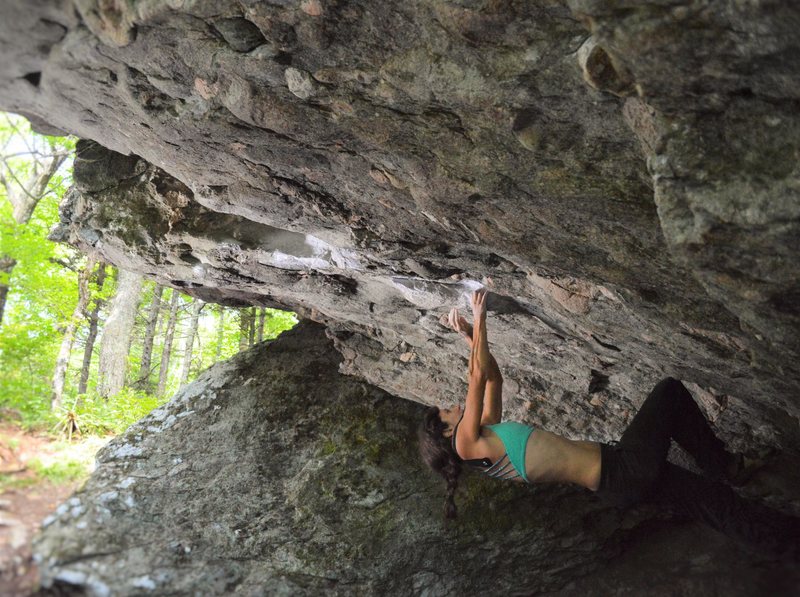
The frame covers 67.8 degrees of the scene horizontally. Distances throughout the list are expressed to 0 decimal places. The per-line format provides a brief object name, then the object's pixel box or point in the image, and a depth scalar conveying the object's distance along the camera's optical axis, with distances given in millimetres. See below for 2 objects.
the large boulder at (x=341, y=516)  5203
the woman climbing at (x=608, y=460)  4543
